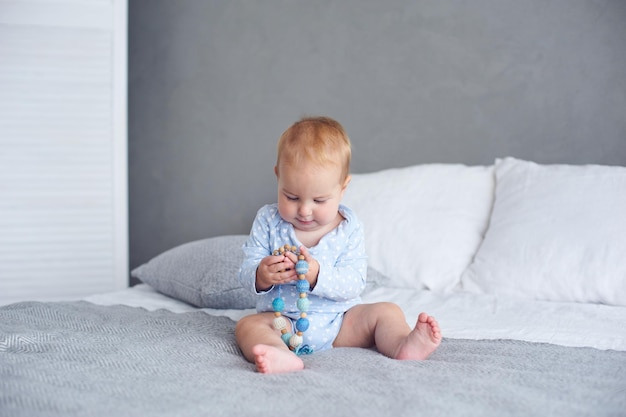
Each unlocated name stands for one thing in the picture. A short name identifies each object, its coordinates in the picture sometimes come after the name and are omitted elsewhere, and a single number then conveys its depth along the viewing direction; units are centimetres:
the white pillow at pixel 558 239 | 183
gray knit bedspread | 97
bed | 100
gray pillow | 183
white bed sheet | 150
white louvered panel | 272
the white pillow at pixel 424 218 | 211
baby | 130
